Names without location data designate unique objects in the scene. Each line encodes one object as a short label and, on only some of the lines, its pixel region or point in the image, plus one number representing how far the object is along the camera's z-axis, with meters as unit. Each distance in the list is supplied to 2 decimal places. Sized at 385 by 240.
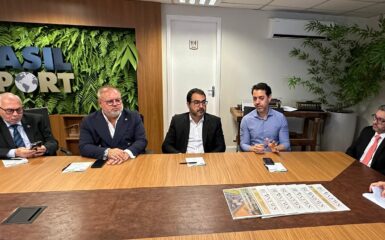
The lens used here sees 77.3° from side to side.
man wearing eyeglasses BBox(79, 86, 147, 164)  2.06
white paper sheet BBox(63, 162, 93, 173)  1.57
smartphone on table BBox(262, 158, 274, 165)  1.70
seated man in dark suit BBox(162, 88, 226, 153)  2.46
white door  3.90
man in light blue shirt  2.31
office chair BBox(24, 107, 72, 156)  2.54
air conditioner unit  3.93
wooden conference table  0.98
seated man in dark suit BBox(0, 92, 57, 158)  1.86
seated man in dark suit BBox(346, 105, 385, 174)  1.88
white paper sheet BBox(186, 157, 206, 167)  1.69
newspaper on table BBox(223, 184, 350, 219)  1.10
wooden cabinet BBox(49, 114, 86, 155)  3.77
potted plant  3.51
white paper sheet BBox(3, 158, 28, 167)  1.67
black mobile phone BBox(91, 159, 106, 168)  1.64
